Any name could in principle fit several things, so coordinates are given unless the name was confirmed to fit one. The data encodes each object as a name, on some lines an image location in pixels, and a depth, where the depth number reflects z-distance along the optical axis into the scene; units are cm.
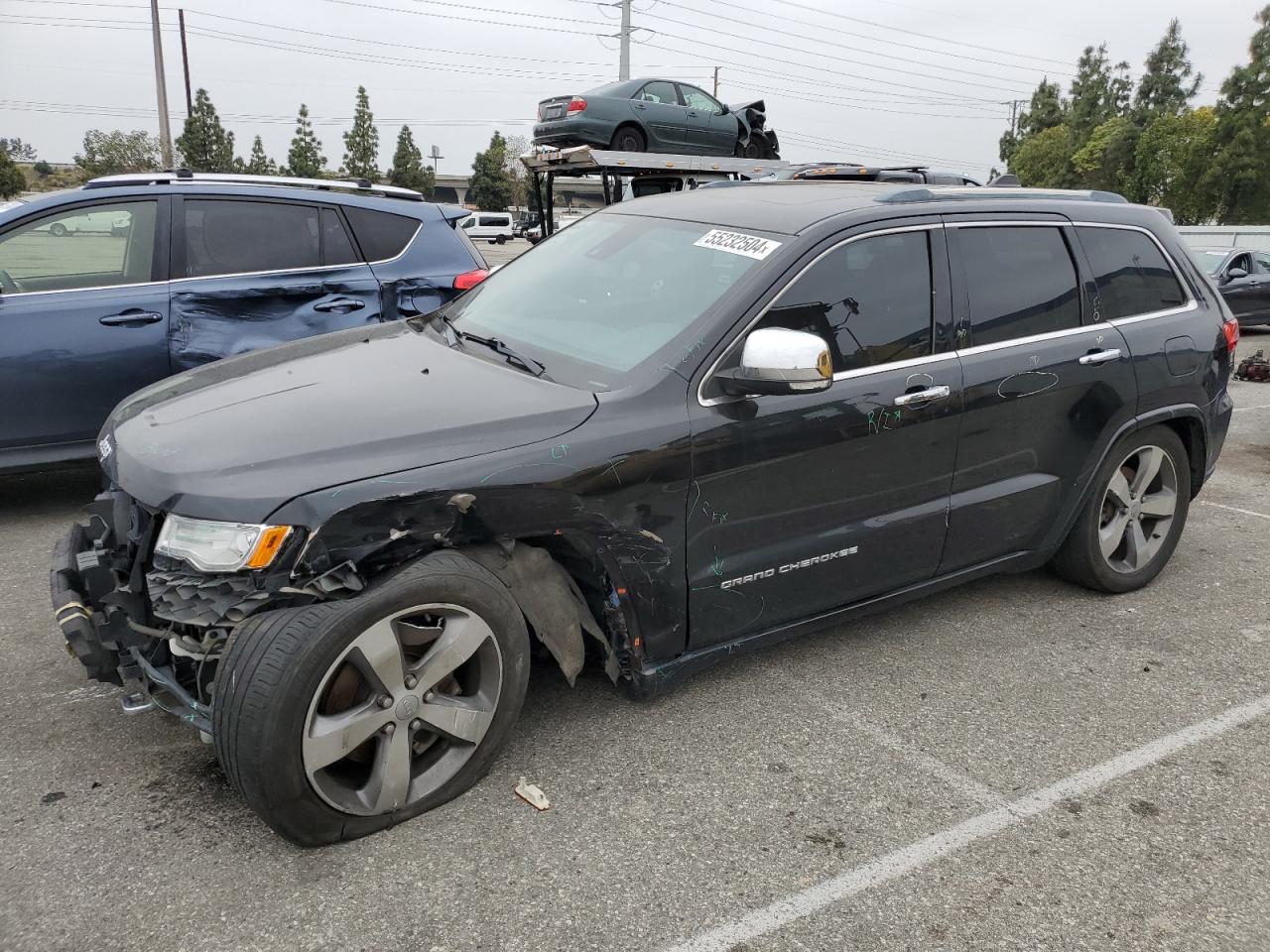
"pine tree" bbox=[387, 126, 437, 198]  8200
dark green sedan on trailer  1317
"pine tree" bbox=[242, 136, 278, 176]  5632
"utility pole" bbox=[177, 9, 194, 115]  4228
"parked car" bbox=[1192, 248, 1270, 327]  1505
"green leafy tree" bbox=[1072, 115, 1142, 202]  4591
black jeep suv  241
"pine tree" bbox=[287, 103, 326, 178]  6256
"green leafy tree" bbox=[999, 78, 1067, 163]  6794
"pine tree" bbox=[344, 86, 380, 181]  7038
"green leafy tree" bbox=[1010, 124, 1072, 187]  5609
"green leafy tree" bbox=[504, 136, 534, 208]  8781
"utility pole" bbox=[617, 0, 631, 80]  3362
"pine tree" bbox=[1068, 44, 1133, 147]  5650
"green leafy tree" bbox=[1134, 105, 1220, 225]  4131
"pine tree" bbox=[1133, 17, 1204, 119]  5225
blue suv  483
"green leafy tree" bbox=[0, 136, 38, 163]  8526
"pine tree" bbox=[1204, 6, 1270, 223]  3922
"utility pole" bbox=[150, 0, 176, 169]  2866
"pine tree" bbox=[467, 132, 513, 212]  8806
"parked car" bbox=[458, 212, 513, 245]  5063
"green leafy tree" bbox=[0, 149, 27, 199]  4072
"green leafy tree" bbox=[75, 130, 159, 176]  4766
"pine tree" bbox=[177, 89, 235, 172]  4869
